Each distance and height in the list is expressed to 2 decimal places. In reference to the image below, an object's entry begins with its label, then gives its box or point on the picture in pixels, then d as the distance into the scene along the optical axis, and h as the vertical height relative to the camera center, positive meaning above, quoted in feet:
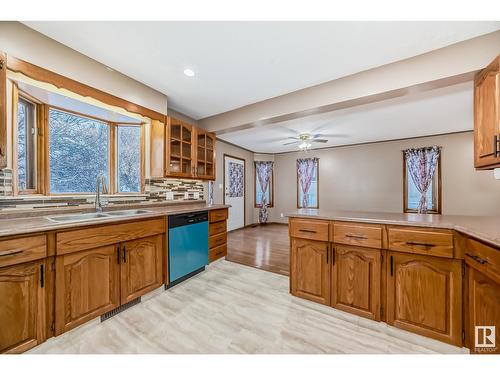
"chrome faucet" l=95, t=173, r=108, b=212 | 7.08 -0.25
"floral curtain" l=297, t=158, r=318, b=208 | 20.40 +1.34
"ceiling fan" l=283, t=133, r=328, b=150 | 13.88 +3.46
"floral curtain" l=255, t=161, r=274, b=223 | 21.57 +0.82
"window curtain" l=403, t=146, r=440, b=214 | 15.38 +1.56
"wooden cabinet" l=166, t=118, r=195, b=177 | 9.08 +1.79
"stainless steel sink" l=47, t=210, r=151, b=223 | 6.10 -0.93
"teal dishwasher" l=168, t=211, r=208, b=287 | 7.59 -2.36
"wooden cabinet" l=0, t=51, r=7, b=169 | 4.45 +1.65
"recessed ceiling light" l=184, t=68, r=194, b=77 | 7.06 +4.06
